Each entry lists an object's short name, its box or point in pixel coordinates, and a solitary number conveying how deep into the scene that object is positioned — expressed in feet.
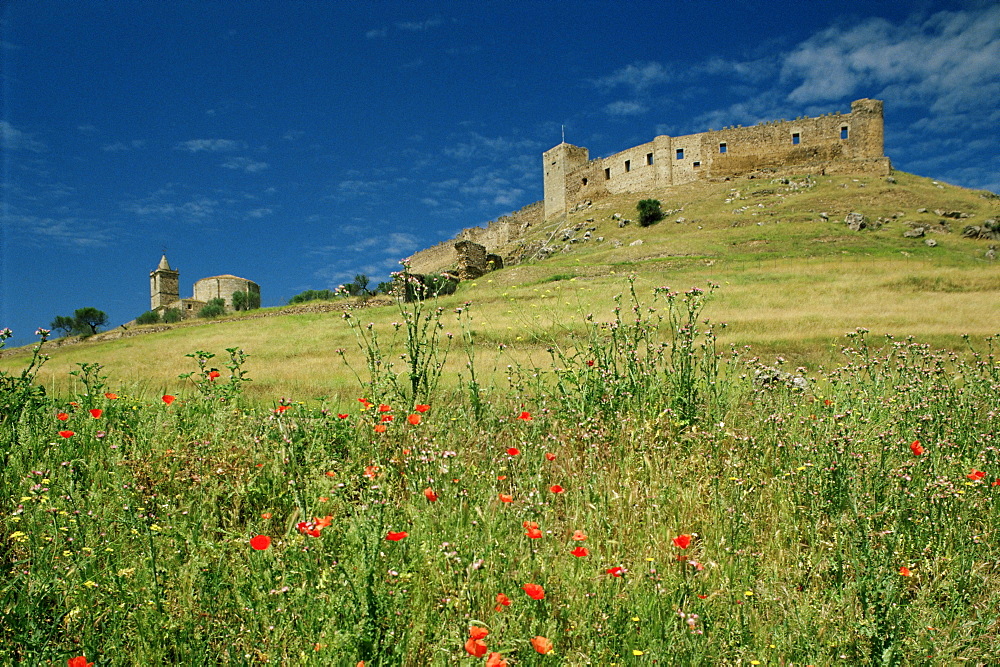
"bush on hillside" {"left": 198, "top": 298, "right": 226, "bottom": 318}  168.18
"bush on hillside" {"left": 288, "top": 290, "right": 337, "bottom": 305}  161.39
